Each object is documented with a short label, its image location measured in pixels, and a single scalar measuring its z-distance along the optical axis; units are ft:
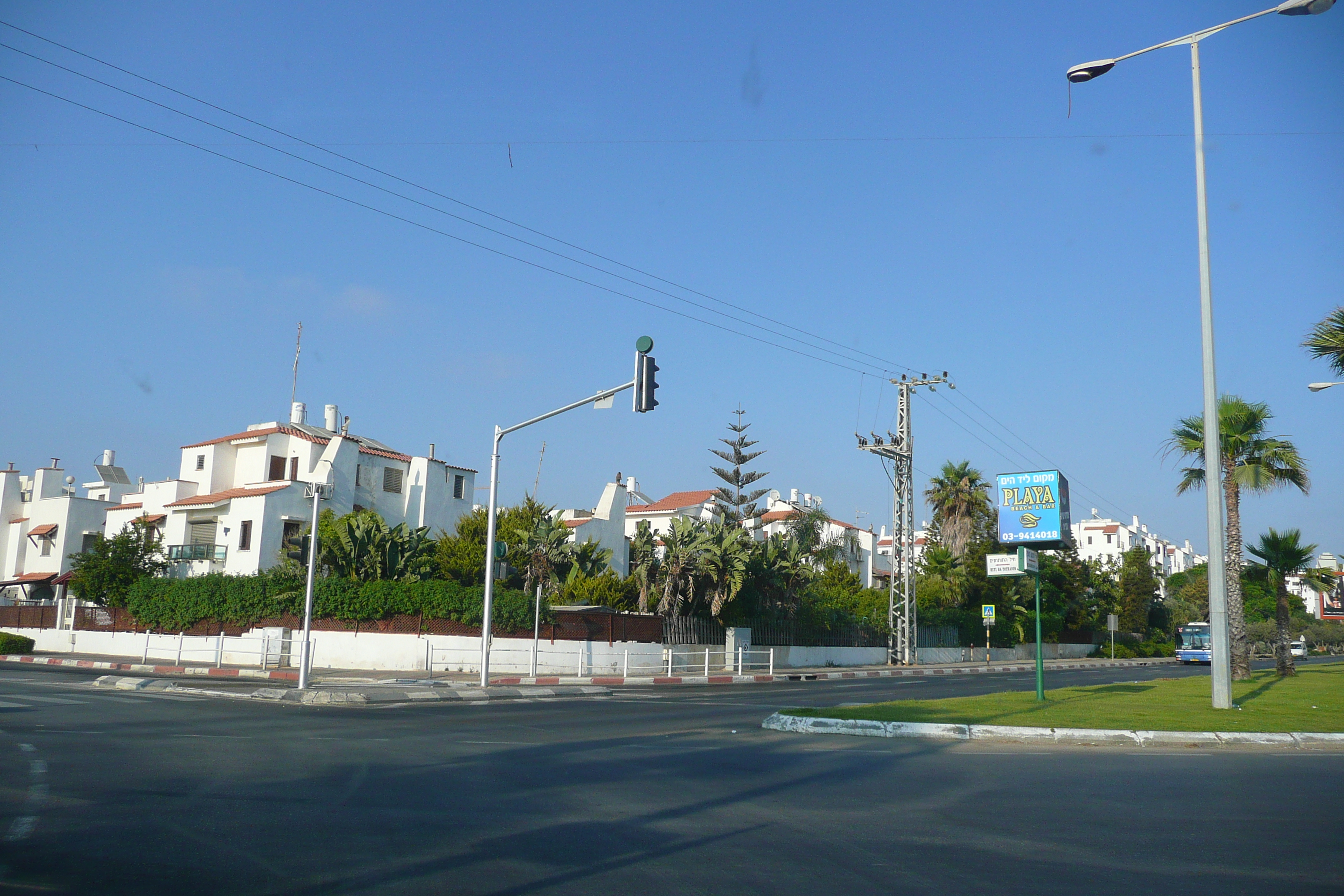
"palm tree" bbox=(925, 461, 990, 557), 193.36
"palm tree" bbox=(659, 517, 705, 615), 114.73
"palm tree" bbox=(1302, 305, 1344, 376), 71.10
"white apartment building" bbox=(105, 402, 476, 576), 147.54
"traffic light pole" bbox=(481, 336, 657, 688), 77.10
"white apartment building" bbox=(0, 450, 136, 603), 186.60
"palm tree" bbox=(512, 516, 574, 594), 124.26
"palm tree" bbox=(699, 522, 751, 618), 114.73
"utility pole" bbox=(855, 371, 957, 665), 129.70
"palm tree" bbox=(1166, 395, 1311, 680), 91.50
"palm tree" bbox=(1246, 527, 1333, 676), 105.70
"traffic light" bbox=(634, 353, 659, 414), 63.52
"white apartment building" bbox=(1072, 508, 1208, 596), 453.58
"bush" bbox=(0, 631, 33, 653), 121.29
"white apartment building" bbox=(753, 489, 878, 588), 264.72
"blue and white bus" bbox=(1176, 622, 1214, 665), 180.14
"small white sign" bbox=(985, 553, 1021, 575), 72.49
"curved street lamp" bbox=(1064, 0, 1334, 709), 54.54
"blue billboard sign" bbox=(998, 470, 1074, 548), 89.56
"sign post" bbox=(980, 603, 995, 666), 150.20
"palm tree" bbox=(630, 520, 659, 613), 115.55
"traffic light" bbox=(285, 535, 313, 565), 73.72
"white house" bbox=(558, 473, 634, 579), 173.78
